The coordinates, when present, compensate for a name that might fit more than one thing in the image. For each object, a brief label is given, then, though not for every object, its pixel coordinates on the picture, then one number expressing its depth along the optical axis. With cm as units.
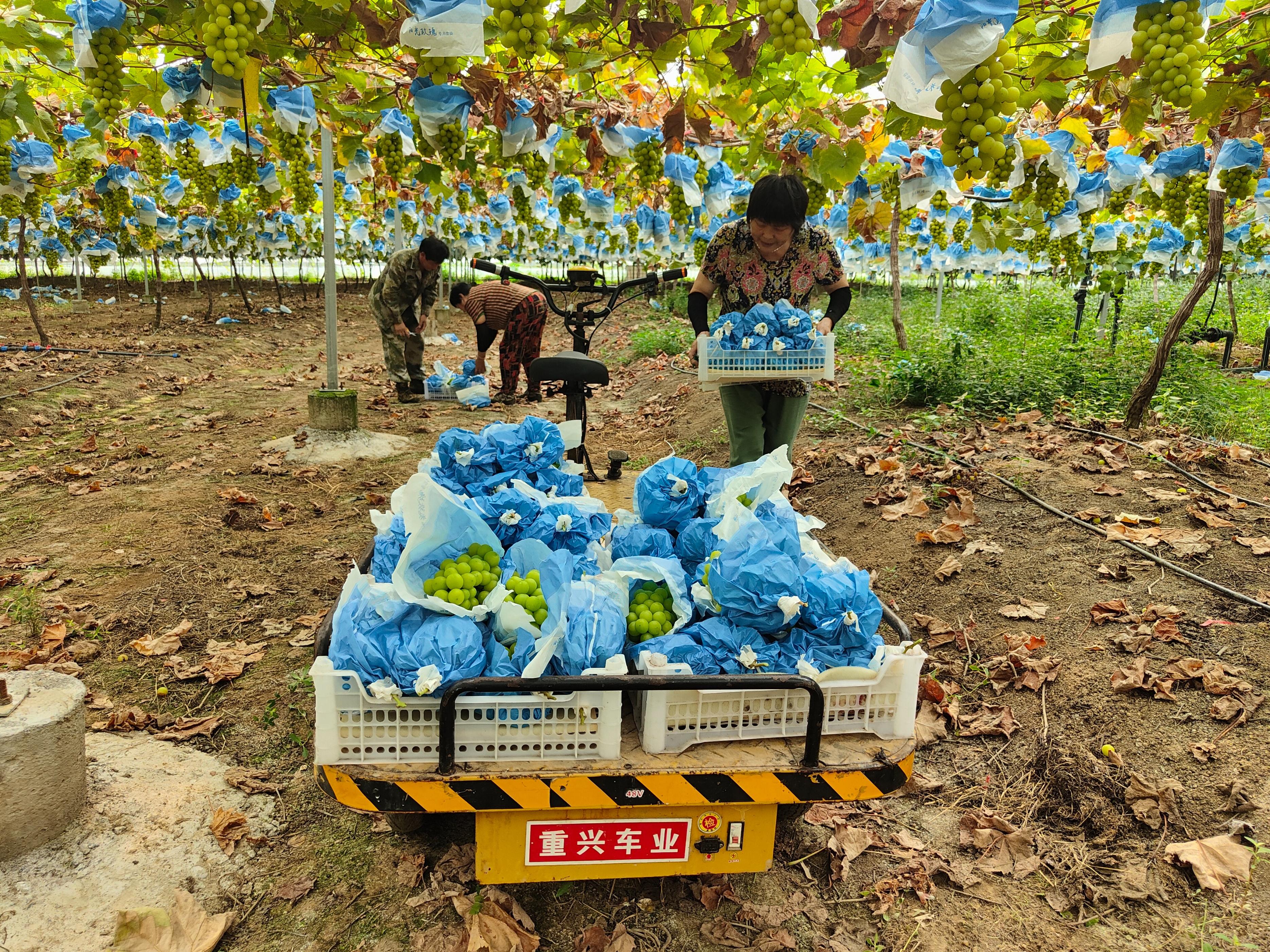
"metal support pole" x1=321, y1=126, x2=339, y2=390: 617
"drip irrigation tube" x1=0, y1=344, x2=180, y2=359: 1048
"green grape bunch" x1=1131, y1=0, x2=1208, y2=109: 193
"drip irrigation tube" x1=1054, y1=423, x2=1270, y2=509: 443
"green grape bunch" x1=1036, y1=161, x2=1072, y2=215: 557
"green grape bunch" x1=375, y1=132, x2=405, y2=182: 520
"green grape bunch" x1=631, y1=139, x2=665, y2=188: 559
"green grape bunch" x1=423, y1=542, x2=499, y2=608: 201
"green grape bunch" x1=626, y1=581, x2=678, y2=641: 212
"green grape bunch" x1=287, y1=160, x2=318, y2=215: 714
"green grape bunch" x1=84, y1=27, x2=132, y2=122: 284
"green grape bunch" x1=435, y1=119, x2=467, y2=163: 445
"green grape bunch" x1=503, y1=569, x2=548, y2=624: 203
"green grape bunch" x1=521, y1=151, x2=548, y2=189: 588
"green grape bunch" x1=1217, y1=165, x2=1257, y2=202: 513
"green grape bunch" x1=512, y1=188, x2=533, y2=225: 731
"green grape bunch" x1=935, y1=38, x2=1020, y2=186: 190
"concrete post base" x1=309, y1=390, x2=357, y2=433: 708
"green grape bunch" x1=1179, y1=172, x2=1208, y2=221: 686
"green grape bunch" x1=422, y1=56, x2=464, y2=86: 251
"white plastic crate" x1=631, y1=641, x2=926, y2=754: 184
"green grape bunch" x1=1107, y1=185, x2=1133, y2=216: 686
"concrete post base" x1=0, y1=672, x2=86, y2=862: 215
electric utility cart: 169
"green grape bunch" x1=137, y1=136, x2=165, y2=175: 644
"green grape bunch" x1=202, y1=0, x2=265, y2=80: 218
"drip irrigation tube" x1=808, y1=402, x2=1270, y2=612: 334
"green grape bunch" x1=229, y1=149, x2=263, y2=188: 643
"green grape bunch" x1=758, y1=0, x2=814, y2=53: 194
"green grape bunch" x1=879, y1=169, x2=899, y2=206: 668
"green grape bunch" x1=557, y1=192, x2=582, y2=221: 885
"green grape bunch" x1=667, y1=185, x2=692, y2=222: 766
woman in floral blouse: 373
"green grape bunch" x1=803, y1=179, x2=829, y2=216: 562
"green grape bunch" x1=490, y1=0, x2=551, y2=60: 206
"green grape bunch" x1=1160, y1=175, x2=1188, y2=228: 673
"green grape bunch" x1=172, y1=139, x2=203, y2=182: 695
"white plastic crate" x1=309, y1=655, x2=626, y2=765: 173
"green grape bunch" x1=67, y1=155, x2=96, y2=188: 867
